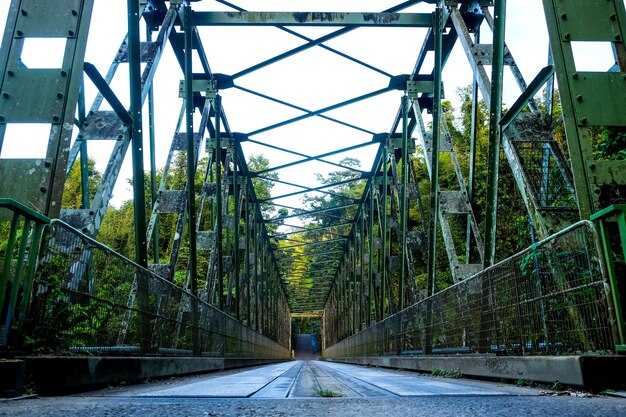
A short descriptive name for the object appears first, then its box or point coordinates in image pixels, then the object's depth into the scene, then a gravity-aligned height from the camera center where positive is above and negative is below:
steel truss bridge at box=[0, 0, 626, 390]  3.25 +1.59
